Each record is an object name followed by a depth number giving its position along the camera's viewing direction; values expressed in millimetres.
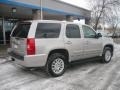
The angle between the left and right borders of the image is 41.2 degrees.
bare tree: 20177
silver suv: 5066
